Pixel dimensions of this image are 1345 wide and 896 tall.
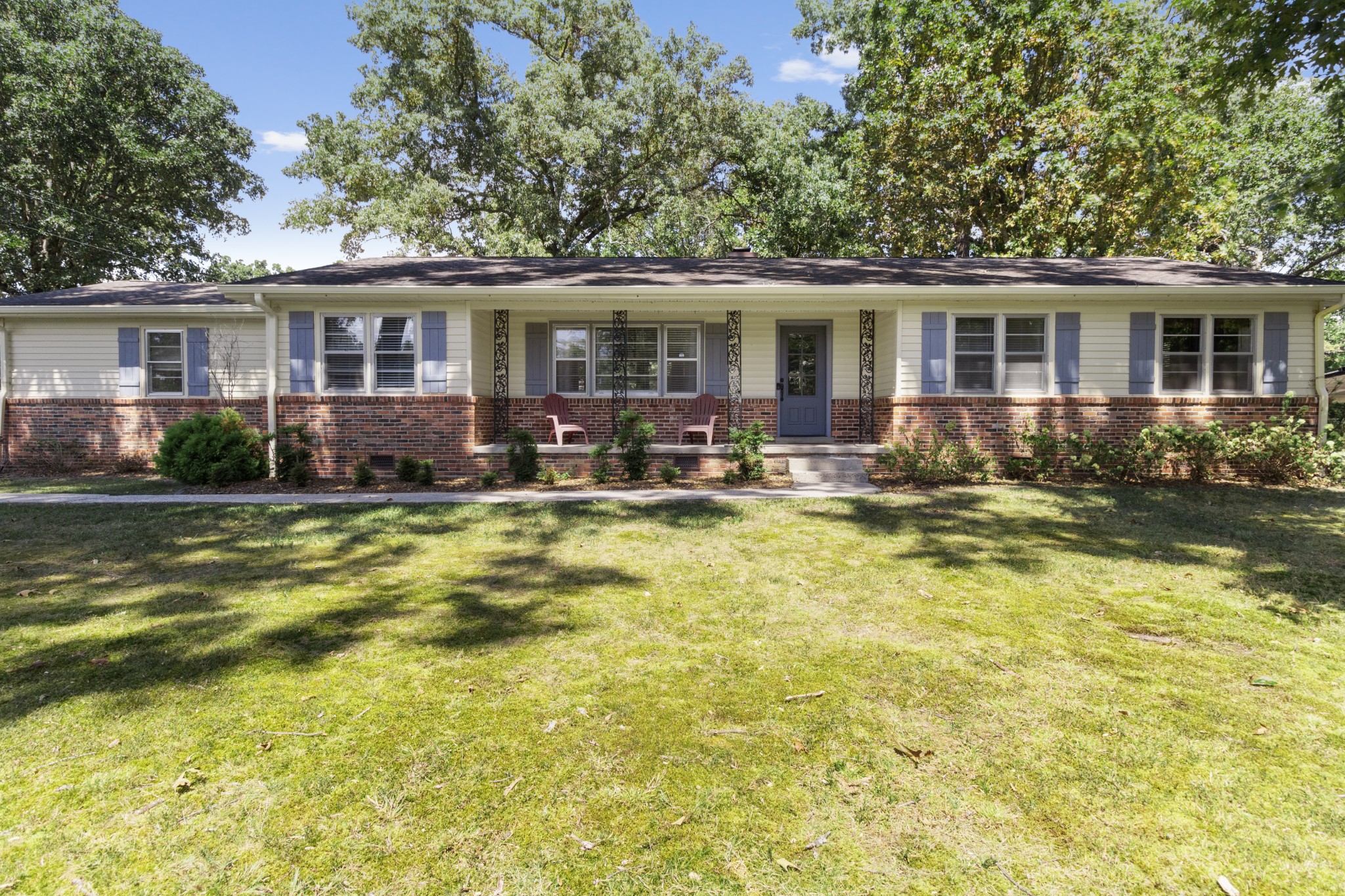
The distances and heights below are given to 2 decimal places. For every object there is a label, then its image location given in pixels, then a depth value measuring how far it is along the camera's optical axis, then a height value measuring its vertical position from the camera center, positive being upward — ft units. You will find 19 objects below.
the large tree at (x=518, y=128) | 62.54 +29.95
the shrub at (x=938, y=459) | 30.78 -1.64
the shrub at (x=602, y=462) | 30.45 -1.81
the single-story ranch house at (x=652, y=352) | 32.68 +4.08
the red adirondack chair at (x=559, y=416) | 34.83 +0.56
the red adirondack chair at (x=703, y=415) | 35.13 +0.61
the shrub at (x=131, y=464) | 35.83 -2.23
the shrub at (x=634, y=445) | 30.68 -0.94
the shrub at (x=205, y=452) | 28.19 -1.21
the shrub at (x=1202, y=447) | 29.71 -0.95
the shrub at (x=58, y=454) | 37.11 -1.74
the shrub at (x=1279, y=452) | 29.43 -1.14
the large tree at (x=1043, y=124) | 49.57 +24.50
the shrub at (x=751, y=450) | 30.68 -1.14
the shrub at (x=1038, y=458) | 31.40 -1.56
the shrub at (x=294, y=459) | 29.81 -1.60
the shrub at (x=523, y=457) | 31.30 -1.55
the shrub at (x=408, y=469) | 30.99 -2.11
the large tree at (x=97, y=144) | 53.83 +25.39
